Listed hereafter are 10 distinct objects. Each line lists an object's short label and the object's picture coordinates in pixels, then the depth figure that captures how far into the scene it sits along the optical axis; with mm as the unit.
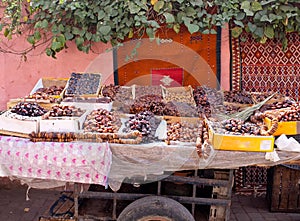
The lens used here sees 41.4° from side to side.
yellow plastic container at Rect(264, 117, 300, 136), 3146
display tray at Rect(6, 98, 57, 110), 3975
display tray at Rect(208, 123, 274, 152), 2912
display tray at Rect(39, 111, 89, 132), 3230
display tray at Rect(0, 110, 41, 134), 3225
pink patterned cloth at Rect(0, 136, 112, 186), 2971
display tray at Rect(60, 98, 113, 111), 3865
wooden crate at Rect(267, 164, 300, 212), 4129
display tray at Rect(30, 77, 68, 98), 4730
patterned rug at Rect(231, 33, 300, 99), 4750
